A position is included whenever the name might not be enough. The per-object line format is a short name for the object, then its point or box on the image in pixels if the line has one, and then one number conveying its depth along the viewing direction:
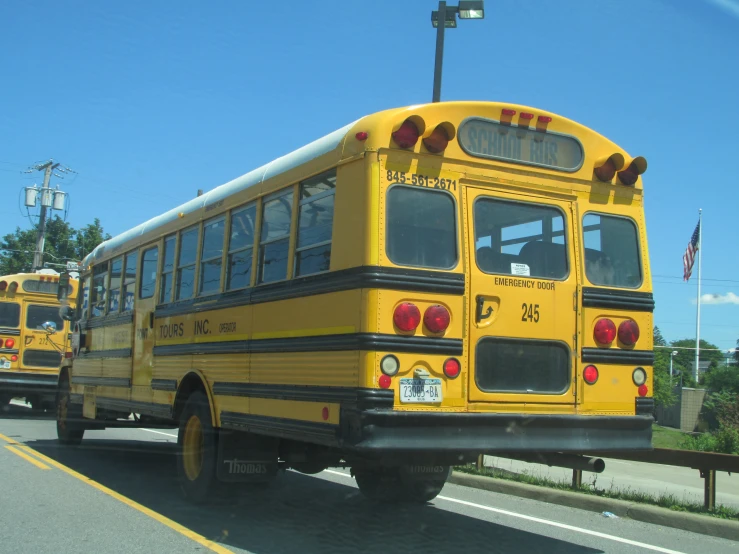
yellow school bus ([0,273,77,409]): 17.56
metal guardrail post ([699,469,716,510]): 7.89
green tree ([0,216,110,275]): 48.22
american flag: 34.62
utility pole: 35.59
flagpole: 42.53
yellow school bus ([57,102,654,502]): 5.57
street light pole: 12.66
